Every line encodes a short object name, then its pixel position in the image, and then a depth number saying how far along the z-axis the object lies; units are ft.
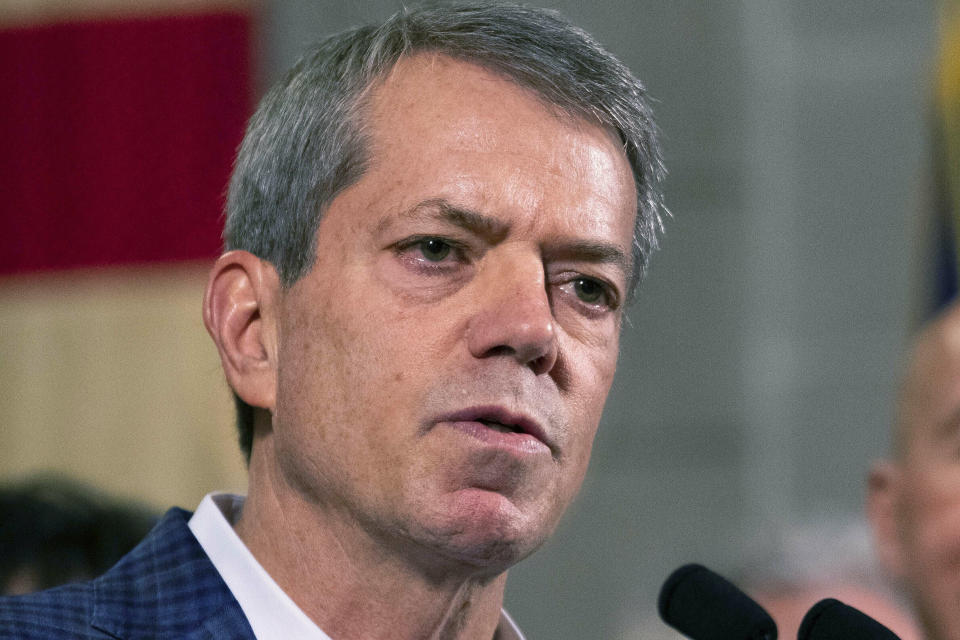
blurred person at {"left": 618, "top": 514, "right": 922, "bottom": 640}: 23.84
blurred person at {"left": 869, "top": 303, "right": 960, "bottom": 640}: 15.78
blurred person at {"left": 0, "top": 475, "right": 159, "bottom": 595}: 18.44
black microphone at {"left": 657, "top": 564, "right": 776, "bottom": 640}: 11.17
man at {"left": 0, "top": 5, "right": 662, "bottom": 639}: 12.26
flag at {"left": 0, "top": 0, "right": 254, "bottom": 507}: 34.12
